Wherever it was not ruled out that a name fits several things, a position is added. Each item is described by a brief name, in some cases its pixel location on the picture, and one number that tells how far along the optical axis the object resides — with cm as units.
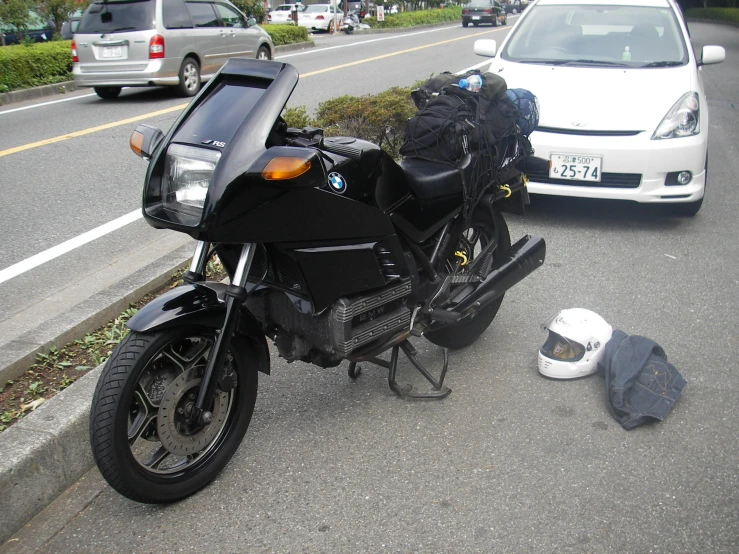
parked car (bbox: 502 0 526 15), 5552
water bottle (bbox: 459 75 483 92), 384
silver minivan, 1236
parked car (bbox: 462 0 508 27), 3816
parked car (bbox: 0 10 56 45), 1739
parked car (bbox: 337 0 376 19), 4129
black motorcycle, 262
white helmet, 381
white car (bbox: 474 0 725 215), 573
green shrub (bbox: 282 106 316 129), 654
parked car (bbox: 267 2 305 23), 3697
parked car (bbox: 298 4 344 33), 3622
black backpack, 365
